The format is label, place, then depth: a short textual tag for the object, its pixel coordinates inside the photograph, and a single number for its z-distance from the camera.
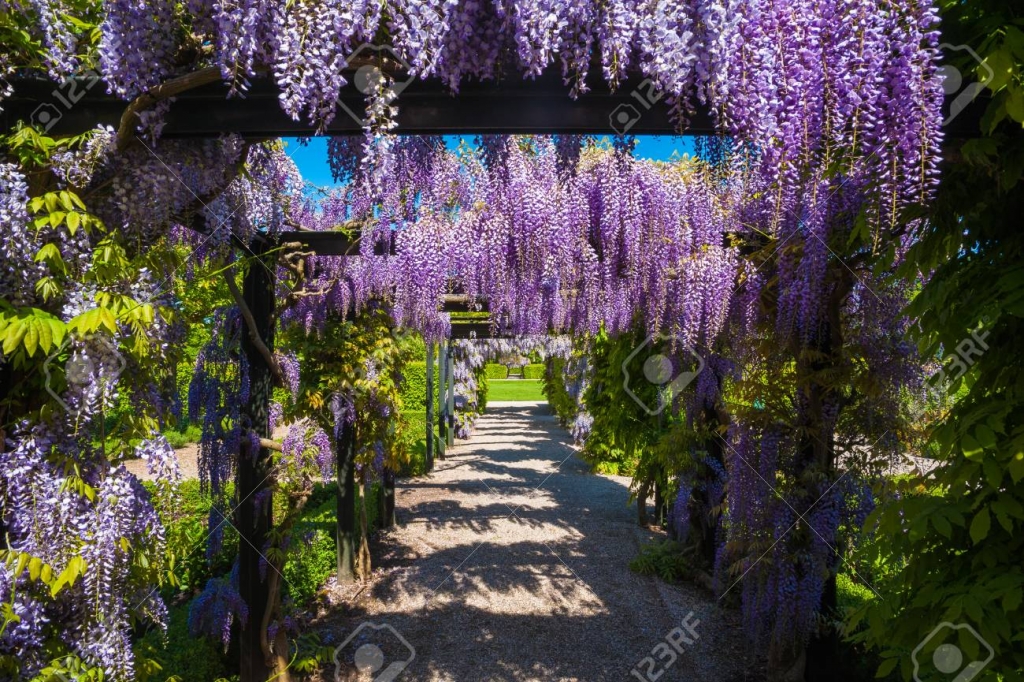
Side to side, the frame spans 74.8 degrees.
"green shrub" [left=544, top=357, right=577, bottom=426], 17.44
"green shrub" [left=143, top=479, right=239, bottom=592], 5.53
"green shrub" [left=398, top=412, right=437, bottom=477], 11.73
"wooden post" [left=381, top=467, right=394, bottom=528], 8.33
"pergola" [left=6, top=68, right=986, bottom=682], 2.32
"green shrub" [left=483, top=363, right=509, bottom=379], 44.71
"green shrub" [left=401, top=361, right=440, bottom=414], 15.15
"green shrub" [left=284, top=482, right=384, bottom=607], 5.40
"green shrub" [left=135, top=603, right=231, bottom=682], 4.07
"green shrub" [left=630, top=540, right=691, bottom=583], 6.62
